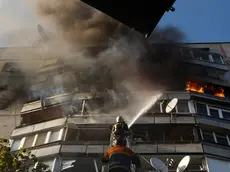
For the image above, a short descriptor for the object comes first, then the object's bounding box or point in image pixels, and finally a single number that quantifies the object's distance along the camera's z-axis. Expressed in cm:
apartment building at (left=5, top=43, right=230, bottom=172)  1628
